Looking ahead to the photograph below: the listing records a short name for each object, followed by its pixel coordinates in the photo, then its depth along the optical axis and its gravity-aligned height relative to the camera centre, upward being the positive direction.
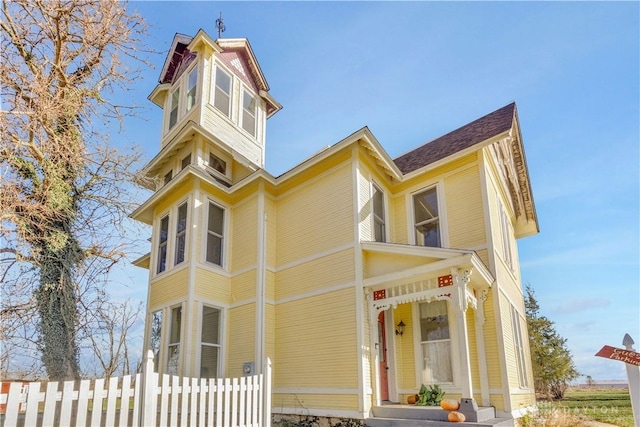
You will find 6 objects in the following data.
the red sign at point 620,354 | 5.09 -0.19
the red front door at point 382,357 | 8.63 -0.30
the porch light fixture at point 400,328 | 8.98 +0.28
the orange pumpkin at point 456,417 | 6.36 -1.11
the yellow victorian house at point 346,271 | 7.87 +1.46
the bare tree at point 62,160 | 5.94 +3.12
